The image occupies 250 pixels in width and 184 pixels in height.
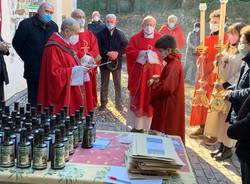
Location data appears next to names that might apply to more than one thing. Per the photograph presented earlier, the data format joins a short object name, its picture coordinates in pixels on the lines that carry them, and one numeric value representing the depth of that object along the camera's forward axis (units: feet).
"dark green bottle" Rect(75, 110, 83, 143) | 6.82
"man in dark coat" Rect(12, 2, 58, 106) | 13.69
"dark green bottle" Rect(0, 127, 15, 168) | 5.63
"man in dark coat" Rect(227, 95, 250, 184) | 6.72
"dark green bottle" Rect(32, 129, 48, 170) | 5.62
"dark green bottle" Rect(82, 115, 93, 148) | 6.82
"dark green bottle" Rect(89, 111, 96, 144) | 7.05
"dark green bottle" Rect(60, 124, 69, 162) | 5.97
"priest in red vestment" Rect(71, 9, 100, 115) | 15.18
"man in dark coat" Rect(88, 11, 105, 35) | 27.79
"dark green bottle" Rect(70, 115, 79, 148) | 6.62
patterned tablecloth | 5.51
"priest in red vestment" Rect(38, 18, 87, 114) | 10.82
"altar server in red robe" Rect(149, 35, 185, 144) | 10.82
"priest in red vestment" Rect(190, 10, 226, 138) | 14.83
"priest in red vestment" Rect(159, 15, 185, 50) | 26.02
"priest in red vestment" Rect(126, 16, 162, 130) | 14.82
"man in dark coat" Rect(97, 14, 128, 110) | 19.64
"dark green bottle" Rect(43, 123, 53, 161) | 5.86
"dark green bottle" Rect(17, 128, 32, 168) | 5.59
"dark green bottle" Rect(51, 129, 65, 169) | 5.72
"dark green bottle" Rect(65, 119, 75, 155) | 6.27
